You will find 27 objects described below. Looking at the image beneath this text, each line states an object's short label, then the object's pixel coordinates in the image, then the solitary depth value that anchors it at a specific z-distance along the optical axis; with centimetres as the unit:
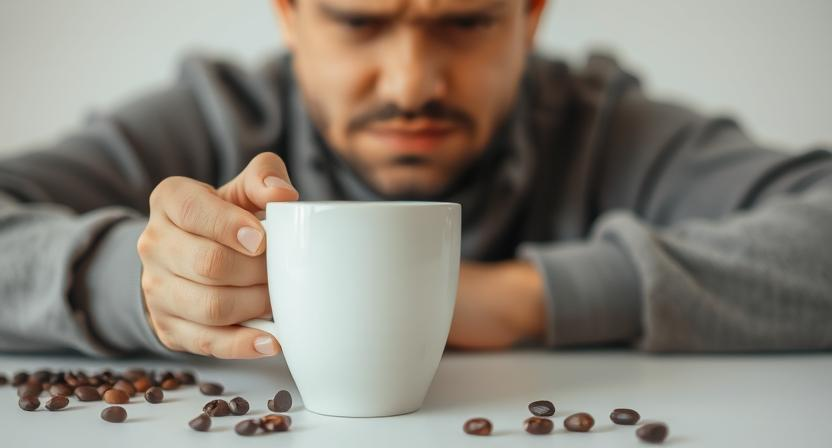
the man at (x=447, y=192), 82
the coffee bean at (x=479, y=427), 61
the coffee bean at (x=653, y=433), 59
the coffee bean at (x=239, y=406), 68
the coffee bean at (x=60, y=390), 74
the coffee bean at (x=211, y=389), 77
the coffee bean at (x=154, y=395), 73
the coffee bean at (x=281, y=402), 69
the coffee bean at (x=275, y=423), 63
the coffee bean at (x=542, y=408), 67
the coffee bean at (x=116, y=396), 72
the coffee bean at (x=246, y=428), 61
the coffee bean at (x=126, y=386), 76
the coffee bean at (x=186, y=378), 82
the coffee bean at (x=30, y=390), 73
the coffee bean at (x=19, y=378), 82
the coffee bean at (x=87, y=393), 73
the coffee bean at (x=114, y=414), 66
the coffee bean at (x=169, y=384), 80
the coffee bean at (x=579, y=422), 63
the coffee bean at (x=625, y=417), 65
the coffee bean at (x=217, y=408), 67
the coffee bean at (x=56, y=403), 70
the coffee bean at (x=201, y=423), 62
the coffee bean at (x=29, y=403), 70
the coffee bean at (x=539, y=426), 62
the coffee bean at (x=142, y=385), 78
